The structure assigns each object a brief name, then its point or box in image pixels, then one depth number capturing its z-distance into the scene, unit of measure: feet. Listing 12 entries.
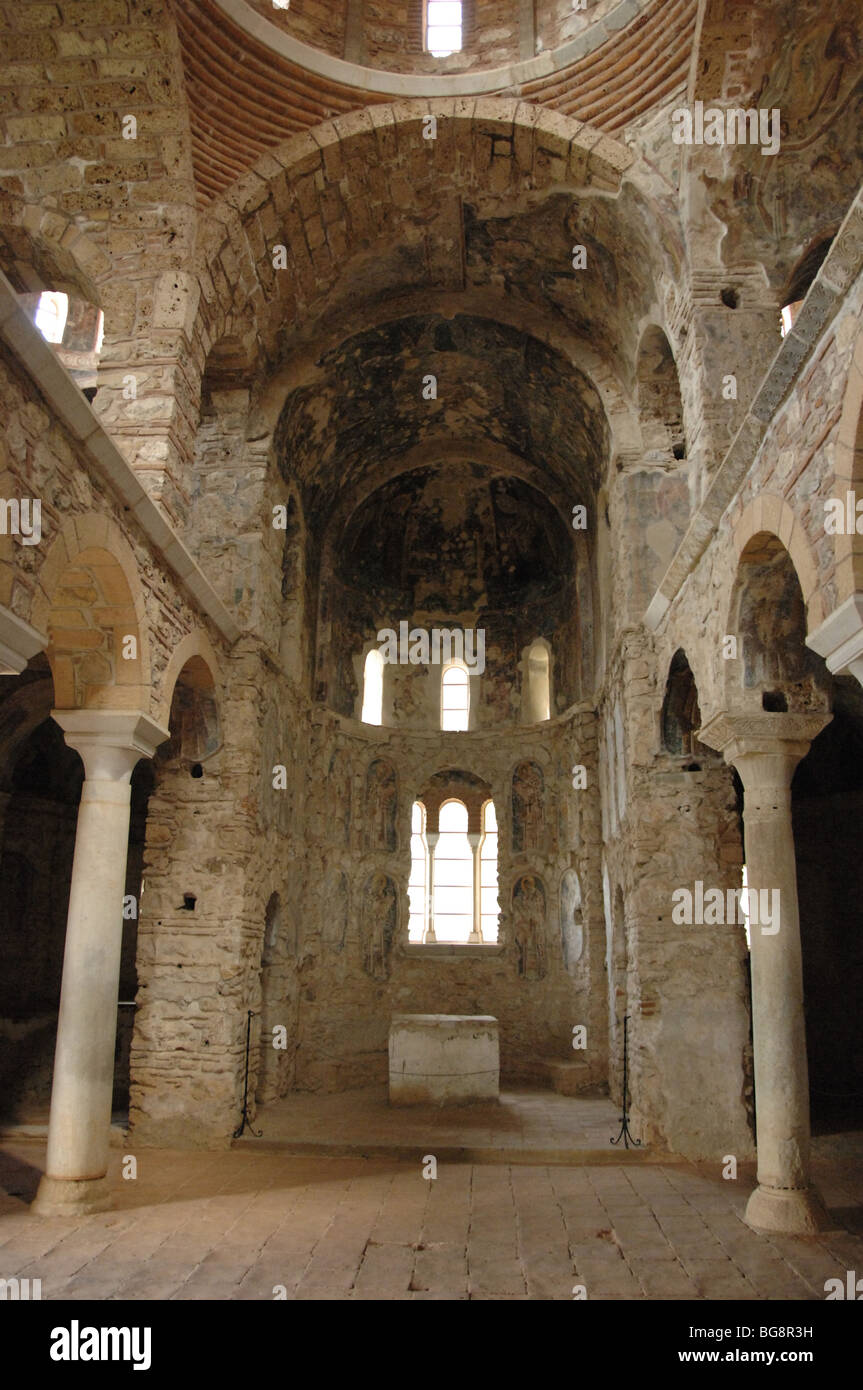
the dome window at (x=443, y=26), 41.70
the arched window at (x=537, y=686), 59.00
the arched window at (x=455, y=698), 60.75
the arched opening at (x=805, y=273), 34.99
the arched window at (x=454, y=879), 57.41
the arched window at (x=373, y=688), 59.51
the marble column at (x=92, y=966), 26.20
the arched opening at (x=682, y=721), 35.88
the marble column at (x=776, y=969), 24.68
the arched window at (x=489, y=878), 57.26
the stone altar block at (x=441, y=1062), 40.73
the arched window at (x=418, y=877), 57.36
